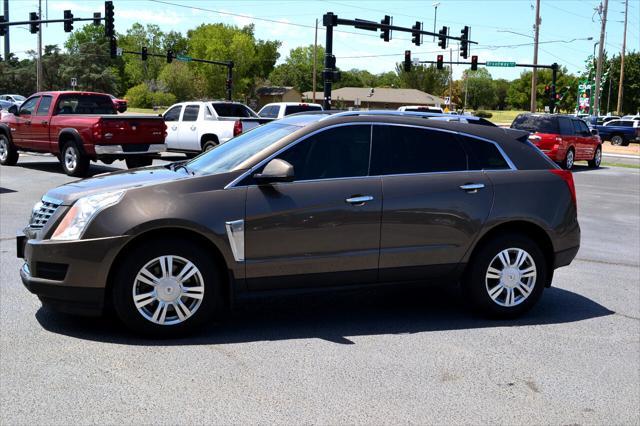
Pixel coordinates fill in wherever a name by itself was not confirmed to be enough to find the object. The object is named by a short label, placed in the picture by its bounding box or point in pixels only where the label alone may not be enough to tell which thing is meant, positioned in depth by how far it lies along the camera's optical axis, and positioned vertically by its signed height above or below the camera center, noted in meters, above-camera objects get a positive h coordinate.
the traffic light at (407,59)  44.47 +3.74
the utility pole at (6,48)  88.29 +7.14
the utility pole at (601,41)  48.88 +6.00
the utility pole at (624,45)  76.25 +9.27
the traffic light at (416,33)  34.88 +4.31
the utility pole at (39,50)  49.28 +3.85
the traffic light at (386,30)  32.84 +4.07
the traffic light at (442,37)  36.75 +4.29
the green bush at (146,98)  98.62 +1.61
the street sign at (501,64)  47.56 +3.92
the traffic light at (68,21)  36.62 +4.42
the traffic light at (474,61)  46.41 +3.88
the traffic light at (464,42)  39.40 +4.42
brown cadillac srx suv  5.02 -0.81
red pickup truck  15.65 -0.54
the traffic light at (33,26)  40.44 +4.64
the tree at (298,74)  152.44 +8.73
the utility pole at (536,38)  49.03 +5.99
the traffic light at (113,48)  42.08 +3.59
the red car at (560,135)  23.38 -0.37
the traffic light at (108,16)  36.75 +4.80
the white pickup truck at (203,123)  20.22 -0.33
